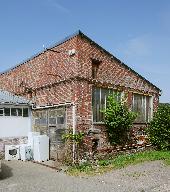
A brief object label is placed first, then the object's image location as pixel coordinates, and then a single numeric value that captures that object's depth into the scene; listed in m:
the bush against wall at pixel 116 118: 11.47
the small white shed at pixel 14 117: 12.27
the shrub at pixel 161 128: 12.61
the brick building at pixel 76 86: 11.01
